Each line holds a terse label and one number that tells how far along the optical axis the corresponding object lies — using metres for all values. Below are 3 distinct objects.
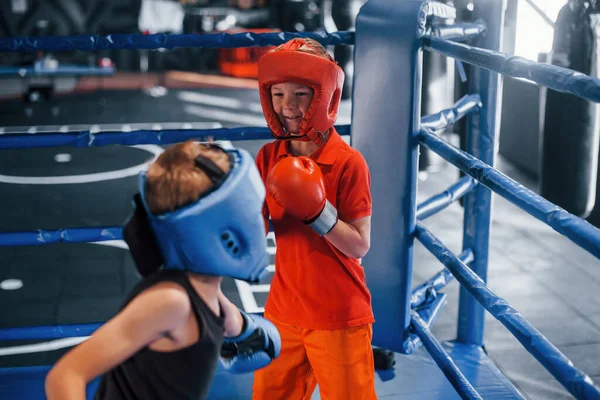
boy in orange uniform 1.70
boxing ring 2.11
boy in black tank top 1.18
